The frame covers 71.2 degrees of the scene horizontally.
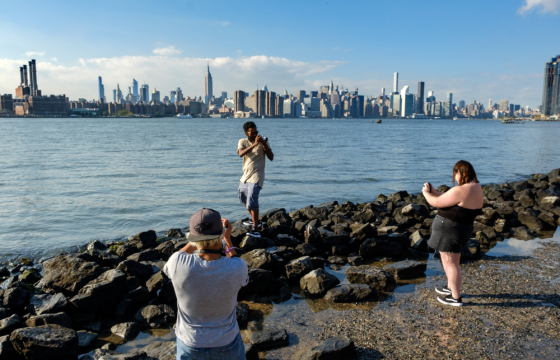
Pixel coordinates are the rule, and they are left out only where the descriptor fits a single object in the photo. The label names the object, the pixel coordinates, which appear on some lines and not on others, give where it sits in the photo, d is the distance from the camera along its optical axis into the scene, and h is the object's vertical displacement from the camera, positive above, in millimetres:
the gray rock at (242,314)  4871 -2270
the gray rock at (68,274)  5848 -2110
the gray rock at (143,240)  8164 -2223
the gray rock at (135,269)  6254 -2164
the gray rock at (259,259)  6266 -2041
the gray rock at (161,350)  4043 -2304
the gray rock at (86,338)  4609 -2423
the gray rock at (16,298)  5320 -2238
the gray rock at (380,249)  7500 -2204
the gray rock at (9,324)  4652 -2270
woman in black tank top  4629 -1049
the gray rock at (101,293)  5238 -2157
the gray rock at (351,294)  5422 -2212
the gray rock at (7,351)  4145 -2284
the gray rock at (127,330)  4801 -2425
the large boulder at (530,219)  9438 -2117
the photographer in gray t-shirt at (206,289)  2461 -984
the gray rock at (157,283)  5750 -2184
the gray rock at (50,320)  4734 -2255
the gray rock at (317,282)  5680 -2187
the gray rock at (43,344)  4133 -2218
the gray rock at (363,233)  8172 -2073
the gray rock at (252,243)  7363 -2072
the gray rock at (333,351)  3918 -2187
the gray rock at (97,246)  8592 -2450
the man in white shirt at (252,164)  7328 -573
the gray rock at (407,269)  6262 -2193
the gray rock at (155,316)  5094 -2369
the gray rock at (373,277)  5824 -2181
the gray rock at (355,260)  7184 -2332
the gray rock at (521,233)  8625 -2241
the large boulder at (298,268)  6254 -2154
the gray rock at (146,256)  7168 -2235
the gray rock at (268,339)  4295 -2266
